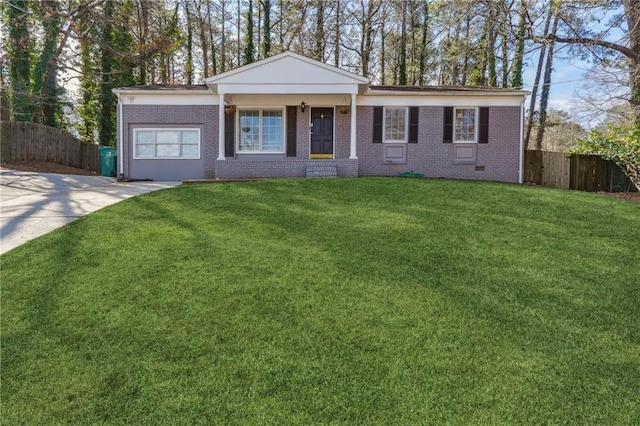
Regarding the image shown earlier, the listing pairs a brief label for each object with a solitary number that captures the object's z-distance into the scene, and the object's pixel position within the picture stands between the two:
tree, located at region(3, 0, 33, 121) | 16.55
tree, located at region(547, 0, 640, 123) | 12.86
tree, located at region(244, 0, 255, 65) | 25.59
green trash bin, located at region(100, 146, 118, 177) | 16.64
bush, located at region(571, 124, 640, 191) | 11.04
